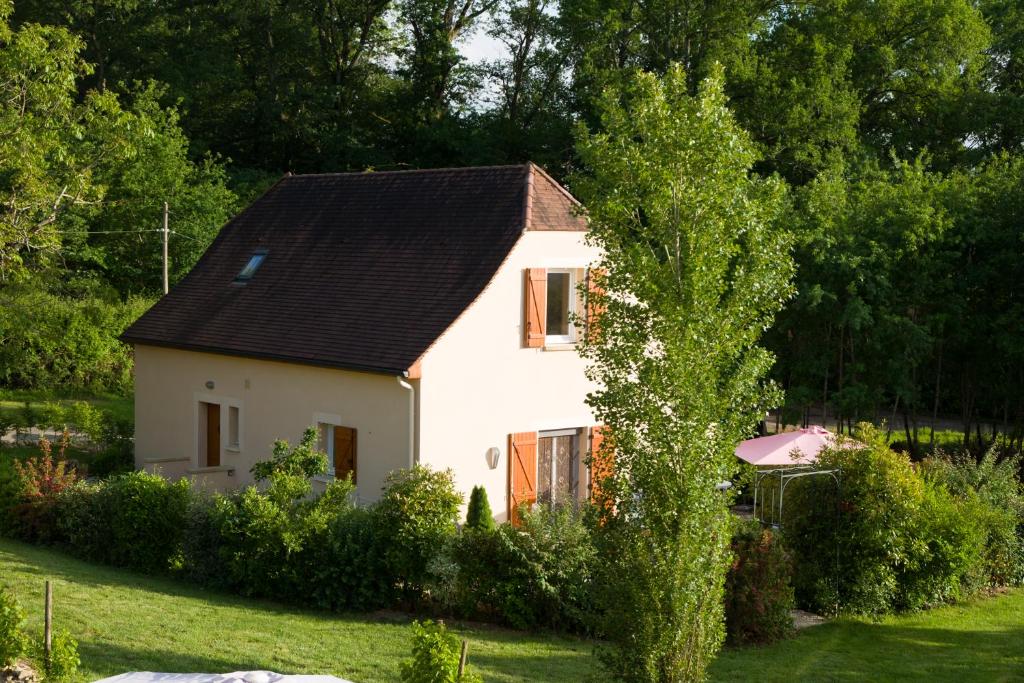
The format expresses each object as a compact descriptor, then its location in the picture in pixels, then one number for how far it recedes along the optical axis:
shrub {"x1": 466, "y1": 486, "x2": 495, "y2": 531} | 16.03
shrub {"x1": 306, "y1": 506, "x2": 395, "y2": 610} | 14.08
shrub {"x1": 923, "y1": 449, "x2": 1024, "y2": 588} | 17.27
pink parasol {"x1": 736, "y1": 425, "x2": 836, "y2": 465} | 18.00
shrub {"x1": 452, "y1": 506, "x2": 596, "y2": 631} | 13.57
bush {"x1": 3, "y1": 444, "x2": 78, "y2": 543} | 16.72
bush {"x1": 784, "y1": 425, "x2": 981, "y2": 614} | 15.23
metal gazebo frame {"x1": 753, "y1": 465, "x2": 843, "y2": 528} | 15.42
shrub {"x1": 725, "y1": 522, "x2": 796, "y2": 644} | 13.80
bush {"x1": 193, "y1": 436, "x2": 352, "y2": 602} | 14.22
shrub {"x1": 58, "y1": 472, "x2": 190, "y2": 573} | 15.53
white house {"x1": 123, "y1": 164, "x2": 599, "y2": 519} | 18.08
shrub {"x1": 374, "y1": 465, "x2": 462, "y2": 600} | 14.03
